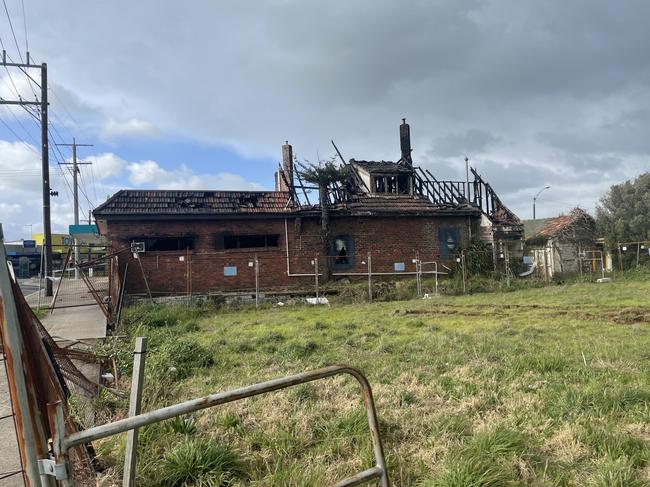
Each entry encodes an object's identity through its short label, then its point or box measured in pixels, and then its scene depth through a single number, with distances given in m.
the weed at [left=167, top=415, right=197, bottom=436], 4.28
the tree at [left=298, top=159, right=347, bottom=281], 21.05
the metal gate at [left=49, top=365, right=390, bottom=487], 2.03
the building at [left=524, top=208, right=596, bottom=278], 26.84
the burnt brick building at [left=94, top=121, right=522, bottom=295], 19.27
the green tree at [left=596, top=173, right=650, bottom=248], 35.03
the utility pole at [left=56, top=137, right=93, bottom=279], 42.03
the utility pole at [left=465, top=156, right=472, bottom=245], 23.01
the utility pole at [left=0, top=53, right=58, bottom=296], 21.09
